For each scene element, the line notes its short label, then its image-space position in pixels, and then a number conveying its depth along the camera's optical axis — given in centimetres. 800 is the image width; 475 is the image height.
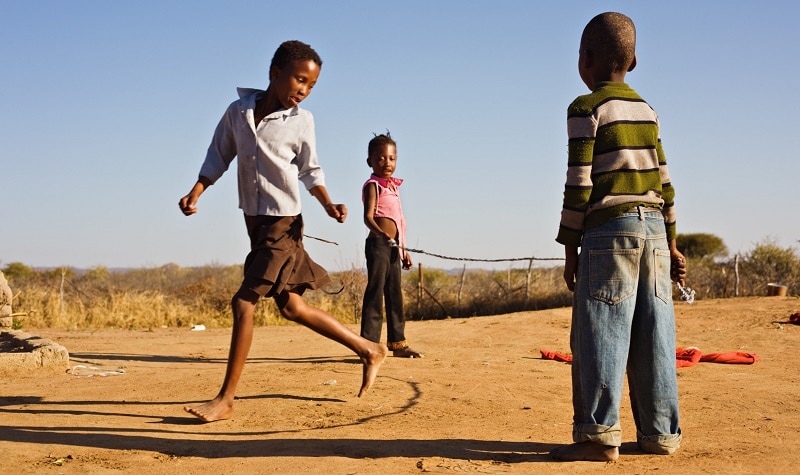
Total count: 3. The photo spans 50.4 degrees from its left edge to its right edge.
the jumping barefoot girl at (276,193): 477
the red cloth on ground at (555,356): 767
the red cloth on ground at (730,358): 750
